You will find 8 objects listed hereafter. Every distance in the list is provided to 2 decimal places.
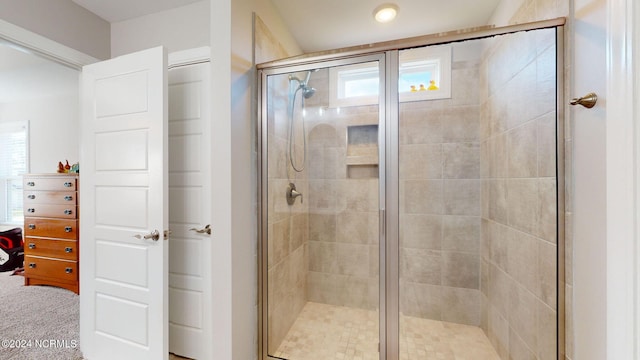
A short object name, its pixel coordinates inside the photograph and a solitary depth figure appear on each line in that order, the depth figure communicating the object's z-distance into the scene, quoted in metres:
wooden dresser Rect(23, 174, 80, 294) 2.71
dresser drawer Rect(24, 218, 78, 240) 2.71
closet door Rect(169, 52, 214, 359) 1.67
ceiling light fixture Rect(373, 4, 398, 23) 1.81
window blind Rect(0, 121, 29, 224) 4.03
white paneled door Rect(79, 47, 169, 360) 1.47
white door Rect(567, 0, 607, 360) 0.92
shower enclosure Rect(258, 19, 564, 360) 1.32
